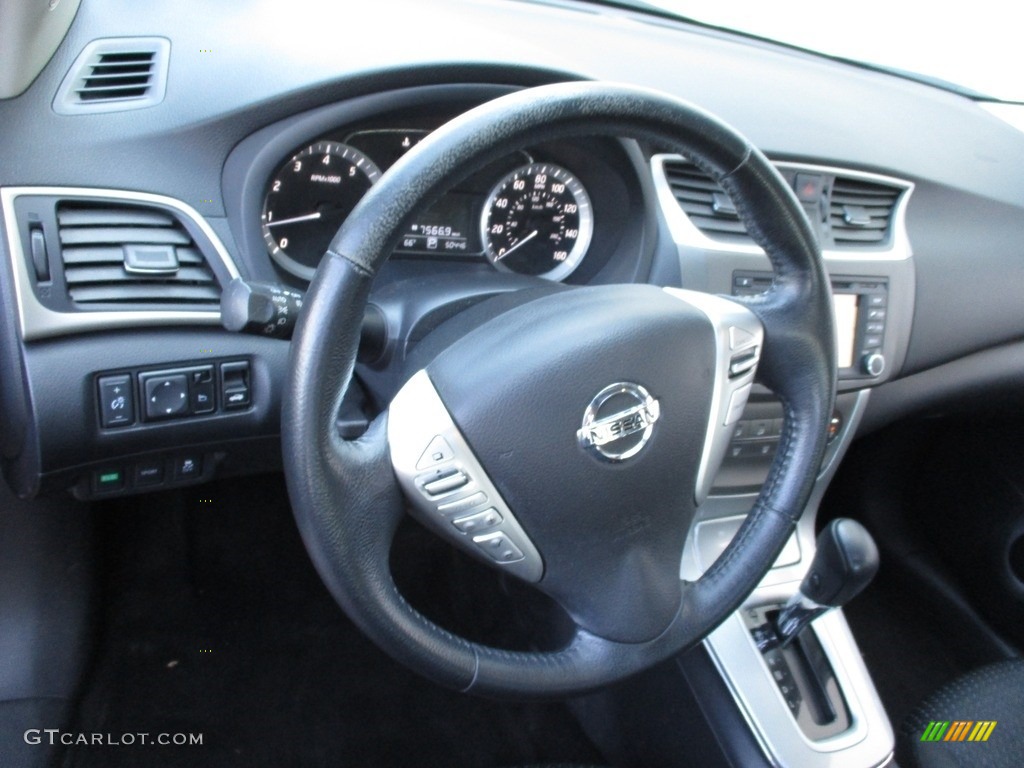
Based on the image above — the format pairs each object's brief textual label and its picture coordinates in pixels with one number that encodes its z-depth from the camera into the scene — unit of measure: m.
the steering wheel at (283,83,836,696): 0.76
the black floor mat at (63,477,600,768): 1.60
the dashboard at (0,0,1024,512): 1.03
